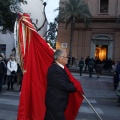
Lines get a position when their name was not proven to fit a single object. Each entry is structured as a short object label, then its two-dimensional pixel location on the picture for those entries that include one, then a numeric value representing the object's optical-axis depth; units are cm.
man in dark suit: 261
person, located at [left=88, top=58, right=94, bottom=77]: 1340
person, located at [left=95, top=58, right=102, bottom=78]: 1369
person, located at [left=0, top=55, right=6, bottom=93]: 756
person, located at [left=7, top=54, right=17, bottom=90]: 801
